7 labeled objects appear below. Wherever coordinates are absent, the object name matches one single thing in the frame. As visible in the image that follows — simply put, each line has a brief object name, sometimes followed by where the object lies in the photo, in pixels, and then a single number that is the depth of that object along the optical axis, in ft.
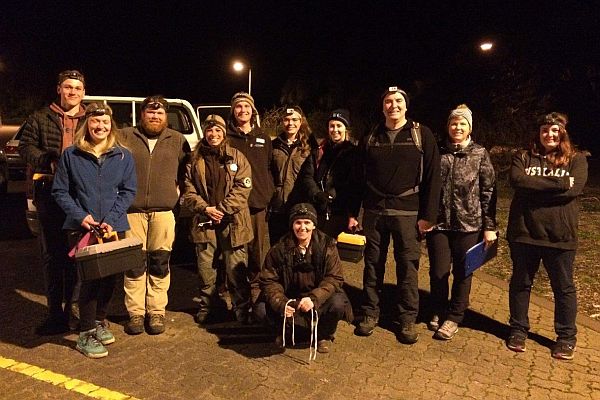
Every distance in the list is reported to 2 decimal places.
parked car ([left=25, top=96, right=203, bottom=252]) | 25.45
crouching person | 13.10
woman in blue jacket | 12.50
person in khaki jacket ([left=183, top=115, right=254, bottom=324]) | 14.34
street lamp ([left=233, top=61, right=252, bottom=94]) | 95.65
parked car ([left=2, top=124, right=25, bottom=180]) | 32.96
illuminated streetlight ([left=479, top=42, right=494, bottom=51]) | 57.00
